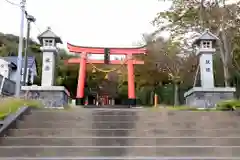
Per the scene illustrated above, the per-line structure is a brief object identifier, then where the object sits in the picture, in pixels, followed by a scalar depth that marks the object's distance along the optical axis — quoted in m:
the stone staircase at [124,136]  6.92
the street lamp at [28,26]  18.70
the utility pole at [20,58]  14.76
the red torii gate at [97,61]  18.22
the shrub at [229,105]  11.26
